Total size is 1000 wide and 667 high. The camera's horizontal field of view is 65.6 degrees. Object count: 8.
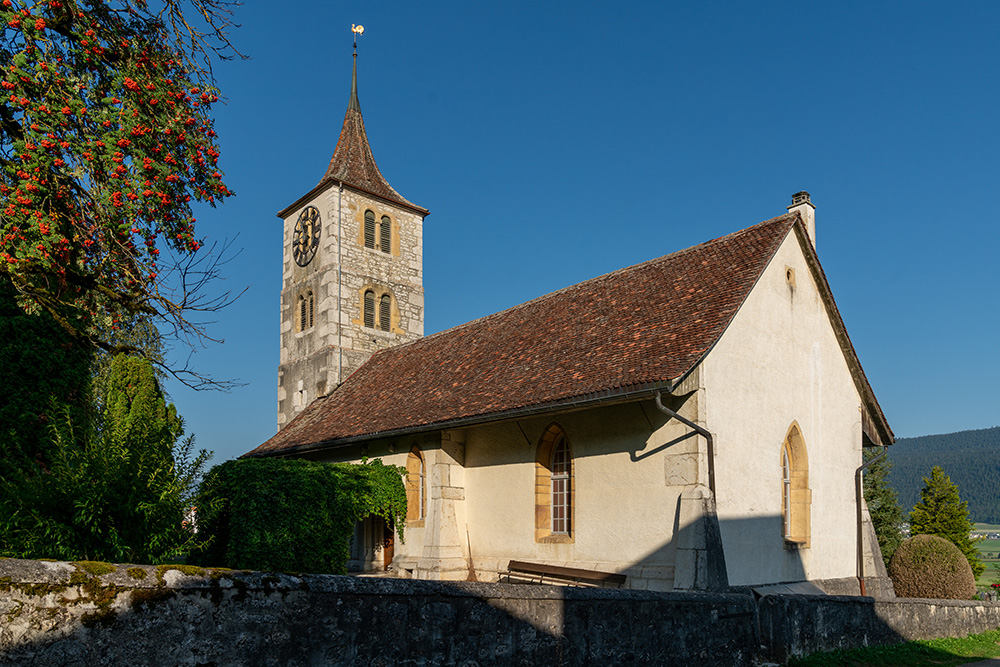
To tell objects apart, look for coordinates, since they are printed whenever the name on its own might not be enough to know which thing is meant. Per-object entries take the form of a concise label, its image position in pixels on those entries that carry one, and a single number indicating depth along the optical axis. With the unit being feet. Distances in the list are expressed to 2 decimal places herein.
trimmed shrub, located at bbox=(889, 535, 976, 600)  57.82
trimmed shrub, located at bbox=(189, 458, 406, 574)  48.57
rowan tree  20.51
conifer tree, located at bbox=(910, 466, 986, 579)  101.35
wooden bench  43.79
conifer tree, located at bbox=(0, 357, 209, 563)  22.88
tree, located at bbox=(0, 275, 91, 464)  28.17
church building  42.22
